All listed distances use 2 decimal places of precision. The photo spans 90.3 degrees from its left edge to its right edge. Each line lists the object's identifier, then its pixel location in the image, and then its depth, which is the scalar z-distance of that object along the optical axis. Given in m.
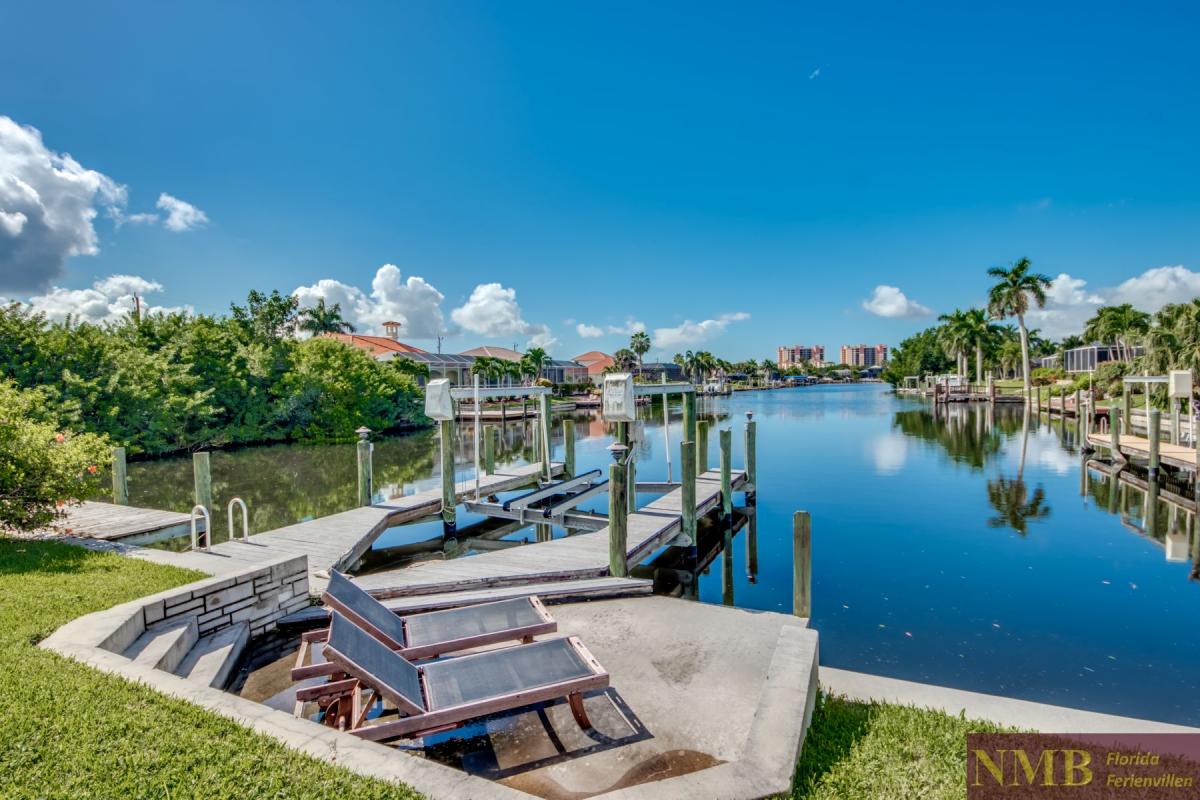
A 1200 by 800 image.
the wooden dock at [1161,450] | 16.10
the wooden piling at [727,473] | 12.95
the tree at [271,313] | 49.75
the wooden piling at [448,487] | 12.25
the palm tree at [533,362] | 73.06
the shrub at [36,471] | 7.88
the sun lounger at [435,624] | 4.70
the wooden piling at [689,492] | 10.30
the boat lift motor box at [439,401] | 12.38
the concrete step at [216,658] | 4.99
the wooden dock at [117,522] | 9.49
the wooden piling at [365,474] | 12.16
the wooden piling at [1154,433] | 16.67
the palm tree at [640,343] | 97.81
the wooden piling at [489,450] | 16.31
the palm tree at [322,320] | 67.38
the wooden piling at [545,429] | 16.11
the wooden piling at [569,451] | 16.78
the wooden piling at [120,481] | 11.99
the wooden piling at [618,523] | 7.65
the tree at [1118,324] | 56.03
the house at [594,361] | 104.62
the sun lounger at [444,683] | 3.69
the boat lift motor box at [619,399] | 11.44
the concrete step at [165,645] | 4.60
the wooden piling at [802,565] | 6.62
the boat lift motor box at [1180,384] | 17.95
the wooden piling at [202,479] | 9.99
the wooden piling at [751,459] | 15.43
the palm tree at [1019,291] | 52.44
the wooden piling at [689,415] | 13.32
